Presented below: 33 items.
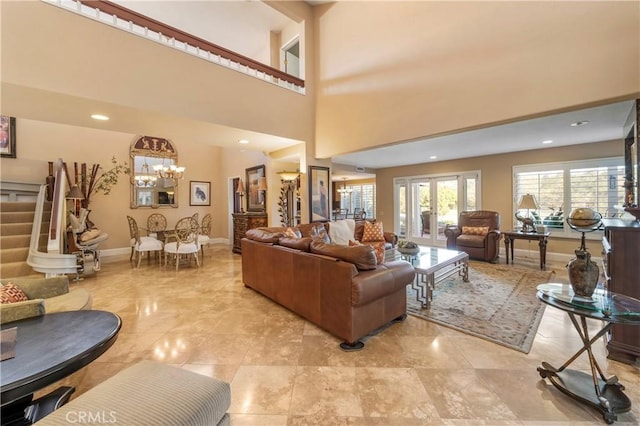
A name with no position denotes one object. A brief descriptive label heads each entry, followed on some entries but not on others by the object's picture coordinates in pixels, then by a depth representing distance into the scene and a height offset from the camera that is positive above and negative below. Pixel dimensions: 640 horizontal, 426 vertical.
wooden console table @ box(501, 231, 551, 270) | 4.94 -0.71
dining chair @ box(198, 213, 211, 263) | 6.45 -0.51
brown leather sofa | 2.31 -0.82
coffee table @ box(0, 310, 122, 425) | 1.08 -0.71
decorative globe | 1.85 -0.12
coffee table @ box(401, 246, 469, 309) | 3.22 -0.84
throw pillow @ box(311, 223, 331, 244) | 4.55 -0.49
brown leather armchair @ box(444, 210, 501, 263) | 5.45 -0.72
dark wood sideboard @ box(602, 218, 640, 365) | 2.10 -0.63
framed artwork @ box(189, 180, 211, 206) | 7.91 +0.45
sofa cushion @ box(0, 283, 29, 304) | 1.83 -0.63
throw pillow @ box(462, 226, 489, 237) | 5.66 -0.61
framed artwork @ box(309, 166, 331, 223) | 5.36 +0.25
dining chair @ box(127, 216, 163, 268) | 5.44 -0.76
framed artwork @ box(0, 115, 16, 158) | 5.30 +1.55
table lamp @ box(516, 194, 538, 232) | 5.18 -0.09
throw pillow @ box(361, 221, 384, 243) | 5.39 -0.60
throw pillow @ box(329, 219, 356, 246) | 5.02 -0.55
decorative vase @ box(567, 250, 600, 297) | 1.79 -0.52
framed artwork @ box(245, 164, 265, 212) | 6.77 +0.48
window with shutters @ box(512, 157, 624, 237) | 5.02 +0.33
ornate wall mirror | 6.84 +0.95
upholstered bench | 0.97 -0.81
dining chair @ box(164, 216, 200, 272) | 5.21 -0.77
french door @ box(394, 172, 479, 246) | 7.06 +0.02
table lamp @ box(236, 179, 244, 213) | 6.95 +0.52
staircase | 3.99 -0.44
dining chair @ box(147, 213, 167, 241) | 6.93 -0.39
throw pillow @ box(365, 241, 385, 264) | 3.48 -0.76
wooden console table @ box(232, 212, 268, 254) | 6.34 -0.37
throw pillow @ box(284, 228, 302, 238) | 3.88 -0.43
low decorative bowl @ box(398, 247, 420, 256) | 3.85 -0.71
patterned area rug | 2.57 -1.31
